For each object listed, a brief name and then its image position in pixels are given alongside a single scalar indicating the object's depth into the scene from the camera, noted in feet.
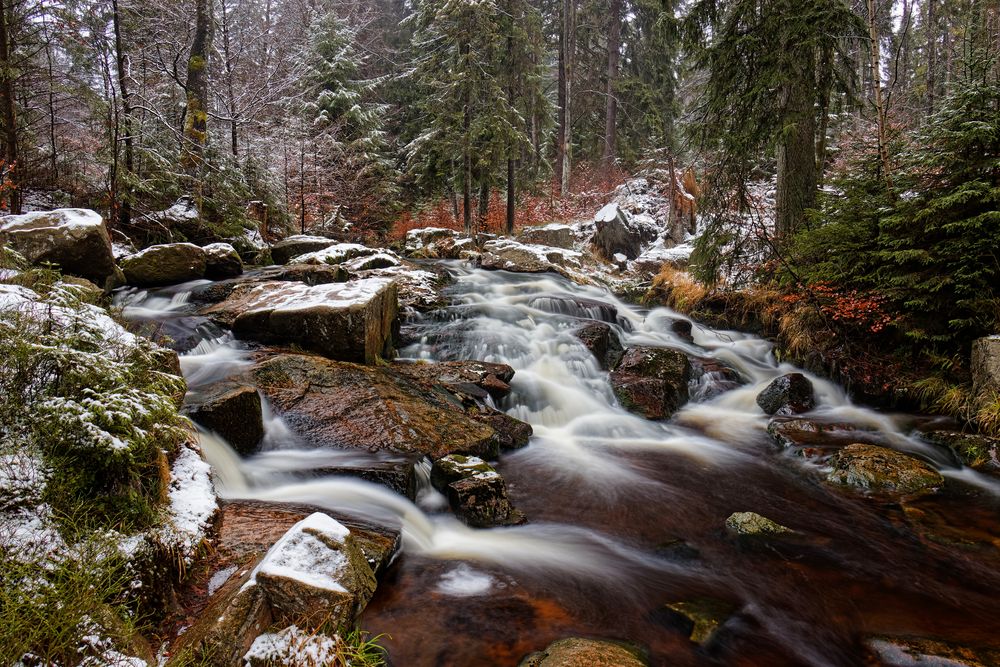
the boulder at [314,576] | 7.80
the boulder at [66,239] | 22.86
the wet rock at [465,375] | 23.09
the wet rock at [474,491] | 14.83
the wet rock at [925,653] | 9.60
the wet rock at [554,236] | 58.95
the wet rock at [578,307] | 37.04
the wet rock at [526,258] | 47.80
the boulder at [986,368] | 19.16
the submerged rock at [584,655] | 8.71
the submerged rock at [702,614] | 10.72
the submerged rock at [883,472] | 17.33
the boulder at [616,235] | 56.18
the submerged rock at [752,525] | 14.89
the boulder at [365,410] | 17.35
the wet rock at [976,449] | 18.38
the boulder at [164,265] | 30.32
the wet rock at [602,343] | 30.22
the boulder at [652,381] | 25.77
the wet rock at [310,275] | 33.17
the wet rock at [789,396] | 25.45
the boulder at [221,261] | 33.88
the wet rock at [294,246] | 42.24
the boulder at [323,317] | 22.07
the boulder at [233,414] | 15.52
